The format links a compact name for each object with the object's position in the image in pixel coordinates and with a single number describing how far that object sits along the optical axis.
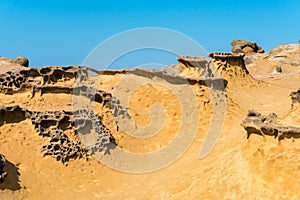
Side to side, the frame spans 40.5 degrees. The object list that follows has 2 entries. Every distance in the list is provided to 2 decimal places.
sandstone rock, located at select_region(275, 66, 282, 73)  32.16
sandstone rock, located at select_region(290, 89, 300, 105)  11.30
